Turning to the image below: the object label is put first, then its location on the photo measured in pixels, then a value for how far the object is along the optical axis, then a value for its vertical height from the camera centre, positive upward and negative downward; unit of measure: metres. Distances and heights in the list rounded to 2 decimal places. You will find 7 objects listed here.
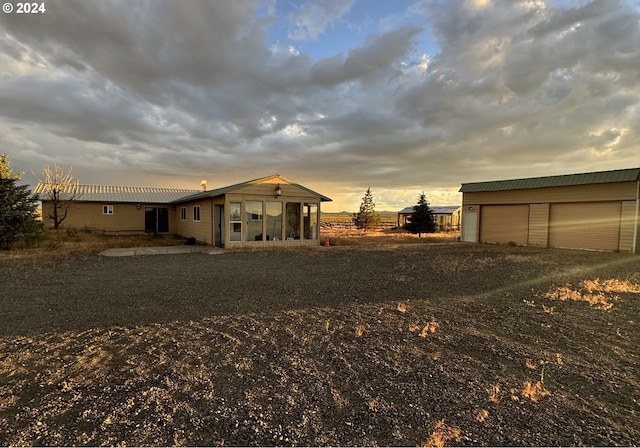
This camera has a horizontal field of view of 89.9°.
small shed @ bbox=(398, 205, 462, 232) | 38.45 -0.09
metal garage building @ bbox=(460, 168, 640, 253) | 14.04 +0.31
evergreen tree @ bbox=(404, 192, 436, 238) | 26.91 -0.28
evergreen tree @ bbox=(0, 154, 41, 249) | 13.60 -0.17
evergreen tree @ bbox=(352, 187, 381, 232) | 34.19 -0.12
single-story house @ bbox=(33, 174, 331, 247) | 15.14 -0.12
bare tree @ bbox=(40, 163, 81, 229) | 21.45 +1.20
